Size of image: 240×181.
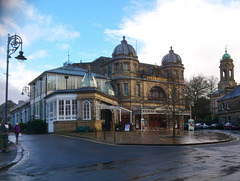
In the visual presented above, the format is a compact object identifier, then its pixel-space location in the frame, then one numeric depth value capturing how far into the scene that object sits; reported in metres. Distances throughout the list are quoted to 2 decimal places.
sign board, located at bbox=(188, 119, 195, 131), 29.28
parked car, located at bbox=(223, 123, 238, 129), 33.27
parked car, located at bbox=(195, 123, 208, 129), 44.40
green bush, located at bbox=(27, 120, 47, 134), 25.08
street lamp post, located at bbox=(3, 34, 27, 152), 11.99
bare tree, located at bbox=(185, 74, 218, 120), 46.67
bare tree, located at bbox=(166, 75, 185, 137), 39.80
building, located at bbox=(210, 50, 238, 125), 56.15
